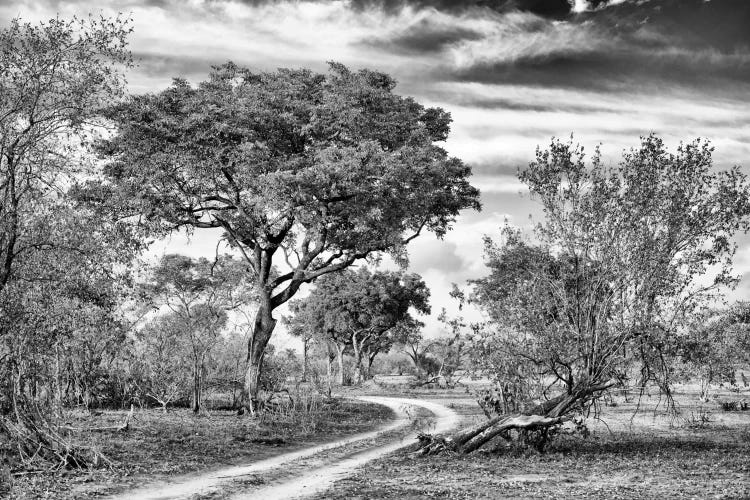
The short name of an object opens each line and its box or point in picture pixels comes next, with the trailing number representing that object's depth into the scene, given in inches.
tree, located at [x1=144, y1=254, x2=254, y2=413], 1072.2
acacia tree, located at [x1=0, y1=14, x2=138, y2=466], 629.9
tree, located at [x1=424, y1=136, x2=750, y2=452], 677.3
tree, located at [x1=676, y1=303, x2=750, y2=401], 938.1
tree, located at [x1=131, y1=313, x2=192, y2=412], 1104.8
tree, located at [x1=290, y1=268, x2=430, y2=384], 2461.9
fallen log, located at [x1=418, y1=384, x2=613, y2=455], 687.1
